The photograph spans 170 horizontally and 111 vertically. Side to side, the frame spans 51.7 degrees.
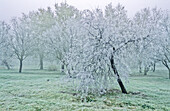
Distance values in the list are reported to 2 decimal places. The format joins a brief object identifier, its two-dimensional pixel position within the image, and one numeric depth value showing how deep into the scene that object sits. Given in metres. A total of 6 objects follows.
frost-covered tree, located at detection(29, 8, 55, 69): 30.34
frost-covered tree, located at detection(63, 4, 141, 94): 9.37
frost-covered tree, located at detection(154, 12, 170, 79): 19.64
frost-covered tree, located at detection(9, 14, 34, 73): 26.17
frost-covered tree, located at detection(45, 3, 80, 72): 21.85
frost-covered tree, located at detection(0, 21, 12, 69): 27.21
